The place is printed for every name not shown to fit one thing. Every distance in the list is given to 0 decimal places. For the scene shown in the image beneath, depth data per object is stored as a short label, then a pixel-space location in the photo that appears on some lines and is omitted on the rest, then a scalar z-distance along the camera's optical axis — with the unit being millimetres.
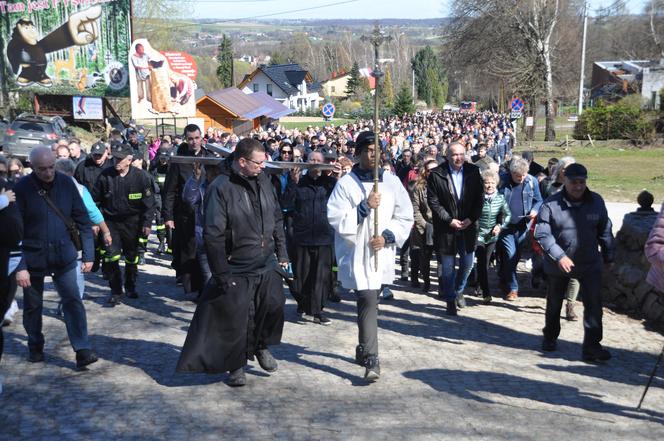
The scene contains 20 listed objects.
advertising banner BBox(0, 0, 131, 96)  43219
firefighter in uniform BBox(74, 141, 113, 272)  10156
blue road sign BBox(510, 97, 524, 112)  37219
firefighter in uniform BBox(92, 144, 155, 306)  9625
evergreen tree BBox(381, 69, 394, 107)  101700
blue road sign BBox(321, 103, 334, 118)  33469
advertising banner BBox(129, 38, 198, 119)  38188
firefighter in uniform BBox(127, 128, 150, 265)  9977
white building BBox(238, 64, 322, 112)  102750
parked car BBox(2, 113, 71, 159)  28400
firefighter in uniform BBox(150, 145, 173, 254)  13344
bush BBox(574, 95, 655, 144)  46594
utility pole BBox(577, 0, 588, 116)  56800
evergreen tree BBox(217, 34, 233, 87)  105756
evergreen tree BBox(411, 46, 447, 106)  134625
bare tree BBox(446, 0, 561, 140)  52562
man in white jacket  6652
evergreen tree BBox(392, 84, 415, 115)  83125
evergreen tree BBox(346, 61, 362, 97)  108000
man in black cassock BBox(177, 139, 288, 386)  6367
